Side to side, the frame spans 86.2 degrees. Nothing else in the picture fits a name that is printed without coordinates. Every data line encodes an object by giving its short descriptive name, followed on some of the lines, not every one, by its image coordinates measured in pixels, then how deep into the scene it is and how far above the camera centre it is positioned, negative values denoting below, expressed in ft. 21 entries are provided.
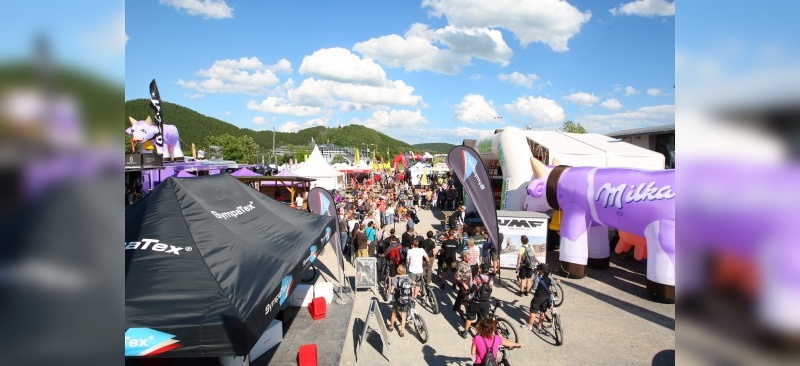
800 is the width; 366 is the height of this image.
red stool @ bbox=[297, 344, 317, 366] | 20.25 -8.39
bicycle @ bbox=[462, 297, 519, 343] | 22.25 -7.96
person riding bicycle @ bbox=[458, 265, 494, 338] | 23.18 -6.45
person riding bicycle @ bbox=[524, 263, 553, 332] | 23.91 -6.37
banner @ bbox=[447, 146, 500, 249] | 30.48 -0.01
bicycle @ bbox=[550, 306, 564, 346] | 23.16 -8.06
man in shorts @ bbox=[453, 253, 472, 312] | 25.31 -6.00
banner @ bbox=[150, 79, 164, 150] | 56.44 +10.52
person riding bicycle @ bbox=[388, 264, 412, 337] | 24.12 -6.55
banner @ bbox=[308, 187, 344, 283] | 32.99 -1.87
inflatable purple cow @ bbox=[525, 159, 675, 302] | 28.17 -2.07
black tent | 11.52 -3.15
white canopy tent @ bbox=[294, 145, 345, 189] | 82.52 +1.67
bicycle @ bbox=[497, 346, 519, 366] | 18.89 -7.91
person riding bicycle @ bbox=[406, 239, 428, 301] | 28.55 -5.52
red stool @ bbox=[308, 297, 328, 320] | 26.63 -8.05
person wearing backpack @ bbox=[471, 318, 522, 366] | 17.44 -6.71
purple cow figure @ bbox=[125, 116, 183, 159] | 61.87 +7.08
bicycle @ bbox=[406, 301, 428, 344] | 23.65 -8.08
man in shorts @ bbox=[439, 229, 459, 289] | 33.35 -5.82
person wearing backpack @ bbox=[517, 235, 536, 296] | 30.45 -6.08
